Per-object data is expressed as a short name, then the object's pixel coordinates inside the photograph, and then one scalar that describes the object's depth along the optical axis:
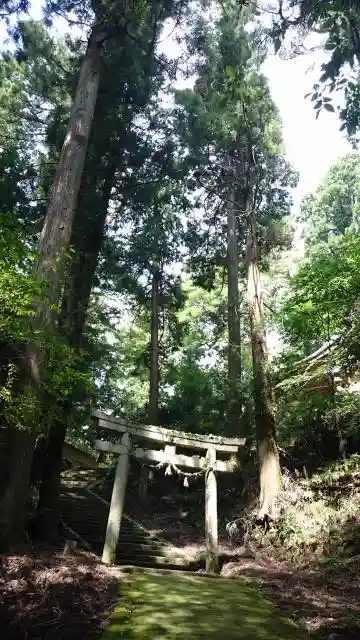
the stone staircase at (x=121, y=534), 8.87
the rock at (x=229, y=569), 7.67
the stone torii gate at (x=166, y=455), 8.51
